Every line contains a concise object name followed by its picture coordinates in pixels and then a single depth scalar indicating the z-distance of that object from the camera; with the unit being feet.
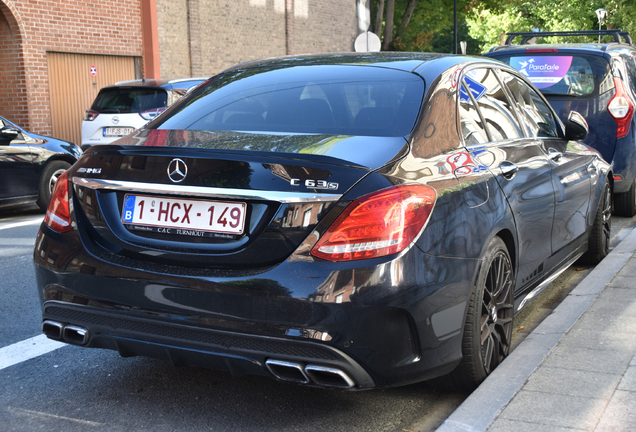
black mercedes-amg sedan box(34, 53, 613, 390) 9.10
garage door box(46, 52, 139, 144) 56.49
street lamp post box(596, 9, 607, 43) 128.77
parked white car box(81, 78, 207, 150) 42.60
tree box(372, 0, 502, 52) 99.12
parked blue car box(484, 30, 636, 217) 25.96
